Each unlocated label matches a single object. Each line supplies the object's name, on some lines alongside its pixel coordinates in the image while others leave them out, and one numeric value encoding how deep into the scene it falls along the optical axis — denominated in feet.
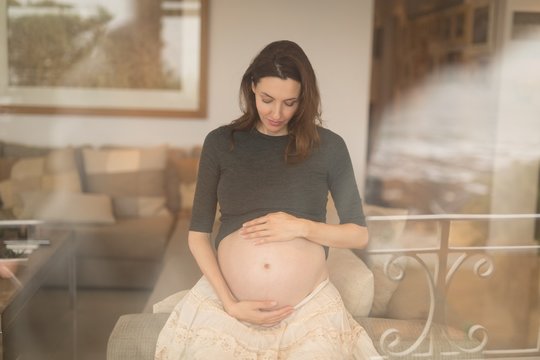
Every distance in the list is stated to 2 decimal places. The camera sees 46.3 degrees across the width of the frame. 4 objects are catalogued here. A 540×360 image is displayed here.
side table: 6.27
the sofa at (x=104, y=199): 7.50
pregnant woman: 4.35
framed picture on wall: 7.48
